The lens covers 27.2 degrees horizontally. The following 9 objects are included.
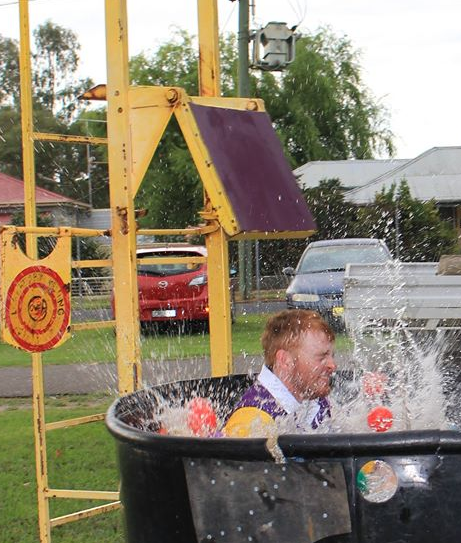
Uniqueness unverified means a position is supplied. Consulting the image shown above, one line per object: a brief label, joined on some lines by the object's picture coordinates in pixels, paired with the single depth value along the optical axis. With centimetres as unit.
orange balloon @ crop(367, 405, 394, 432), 273
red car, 1501
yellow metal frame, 378
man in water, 289
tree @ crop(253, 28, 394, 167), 3556
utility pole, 1891
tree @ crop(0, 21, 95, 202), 5719
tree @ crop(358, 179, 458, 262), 2527
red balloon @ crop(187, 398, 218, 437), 279
